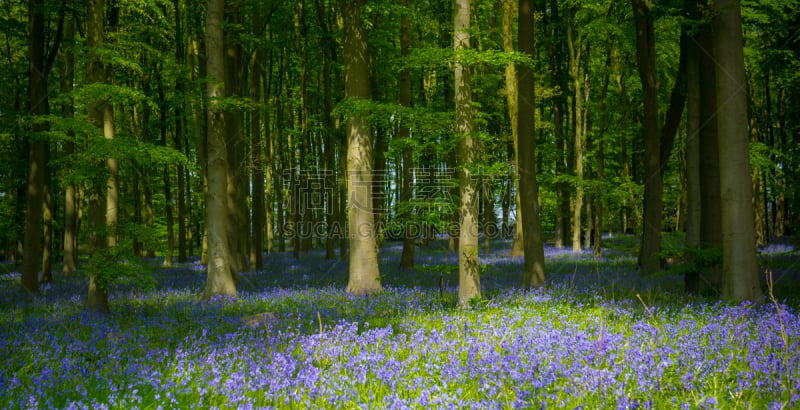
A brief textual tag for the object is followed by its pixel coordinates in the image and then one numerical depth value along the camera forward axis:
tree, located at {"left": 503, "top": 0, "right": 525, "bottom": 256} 20.58
